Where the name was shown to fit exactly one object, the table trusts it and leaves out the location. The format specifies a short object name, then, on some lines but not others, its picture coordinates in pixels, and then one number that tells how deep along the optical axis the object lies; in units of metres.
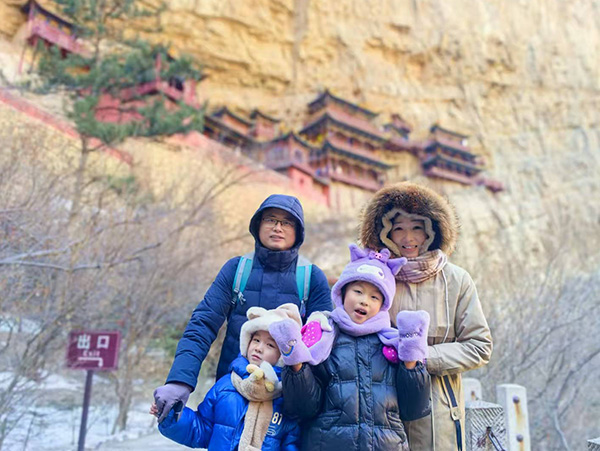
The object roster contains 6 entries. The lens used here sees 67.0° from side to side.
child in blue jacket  1.72
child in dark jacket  1.59
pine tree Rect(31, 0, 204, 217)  9.88
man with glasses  2.00
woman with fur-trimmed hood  1.80
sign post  4.32
